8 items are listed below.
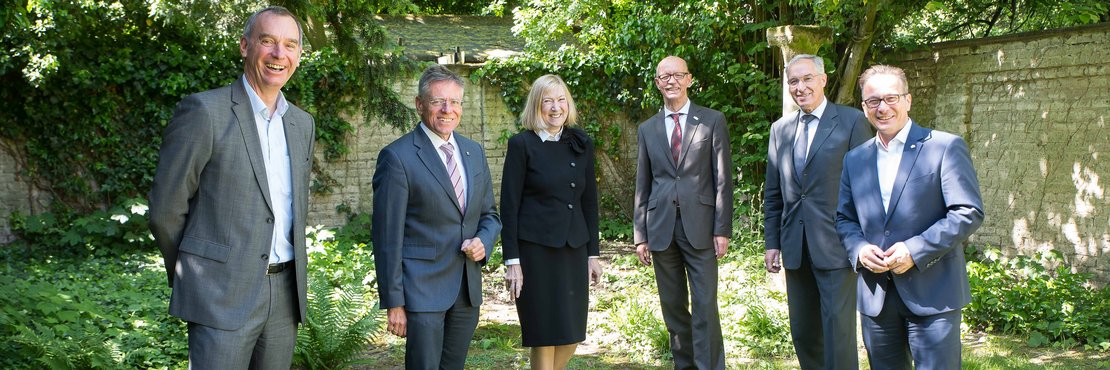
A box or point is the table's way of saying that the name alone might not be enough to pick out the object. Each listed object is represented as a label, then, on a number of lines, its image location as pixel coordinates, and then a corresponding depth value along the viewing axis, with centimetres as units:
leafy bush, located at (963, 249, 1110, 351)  610
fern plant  529
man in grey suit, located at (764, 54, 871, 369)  427
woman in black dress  421
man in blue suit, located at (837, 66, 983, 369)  332
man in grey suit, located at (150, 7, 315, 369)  280
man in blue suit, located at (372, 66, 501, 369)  357
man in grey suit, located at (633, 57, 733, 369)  471
